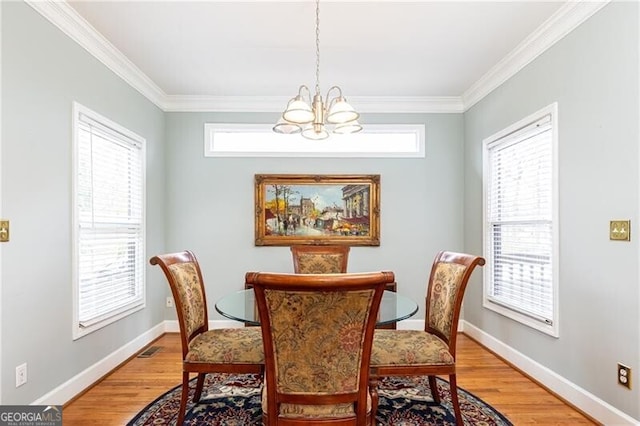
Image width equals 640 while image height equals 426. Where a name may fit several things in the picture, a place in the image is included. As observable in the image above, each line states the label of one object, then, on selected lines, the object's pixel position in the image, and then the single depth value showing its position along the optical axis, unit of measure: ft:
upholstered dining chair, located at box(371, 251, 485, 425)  6.46
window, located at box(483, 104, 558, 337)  8.61
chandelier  7.00
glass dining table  6.19
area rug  7.16
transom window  13.21
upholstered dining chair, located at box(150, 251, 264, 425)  6.56
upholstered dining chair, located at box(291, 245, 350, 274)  10.85
